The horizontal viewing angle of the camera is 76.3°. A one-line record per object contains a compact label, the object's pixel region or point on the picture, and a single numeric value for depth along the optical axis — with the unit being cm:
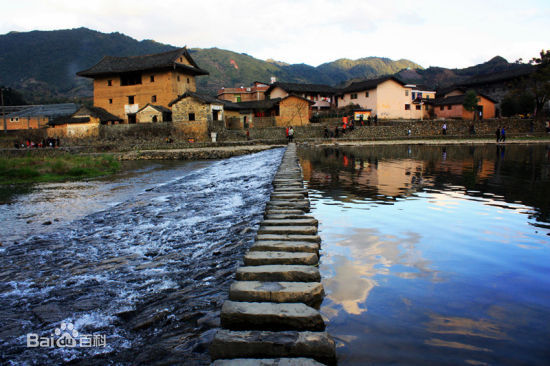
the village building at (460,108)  5056
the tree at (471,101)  4772
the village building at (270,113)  4578
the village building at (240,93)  6569
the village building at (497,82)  5094
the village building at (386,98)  5169
